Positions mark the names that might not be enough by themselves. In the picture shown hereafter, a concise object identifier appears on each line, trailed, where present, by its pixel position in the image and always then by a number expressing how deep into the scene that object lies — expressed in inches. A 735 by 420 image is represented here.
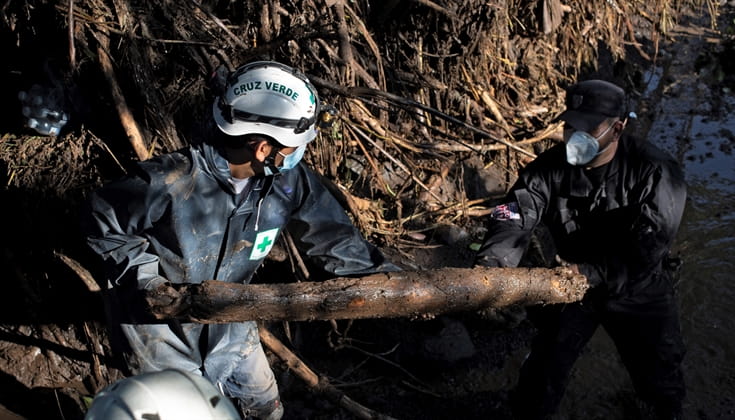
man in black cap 112.1
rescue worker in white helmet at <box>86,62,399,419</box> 89.7
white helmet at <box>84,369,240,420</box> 63.8
